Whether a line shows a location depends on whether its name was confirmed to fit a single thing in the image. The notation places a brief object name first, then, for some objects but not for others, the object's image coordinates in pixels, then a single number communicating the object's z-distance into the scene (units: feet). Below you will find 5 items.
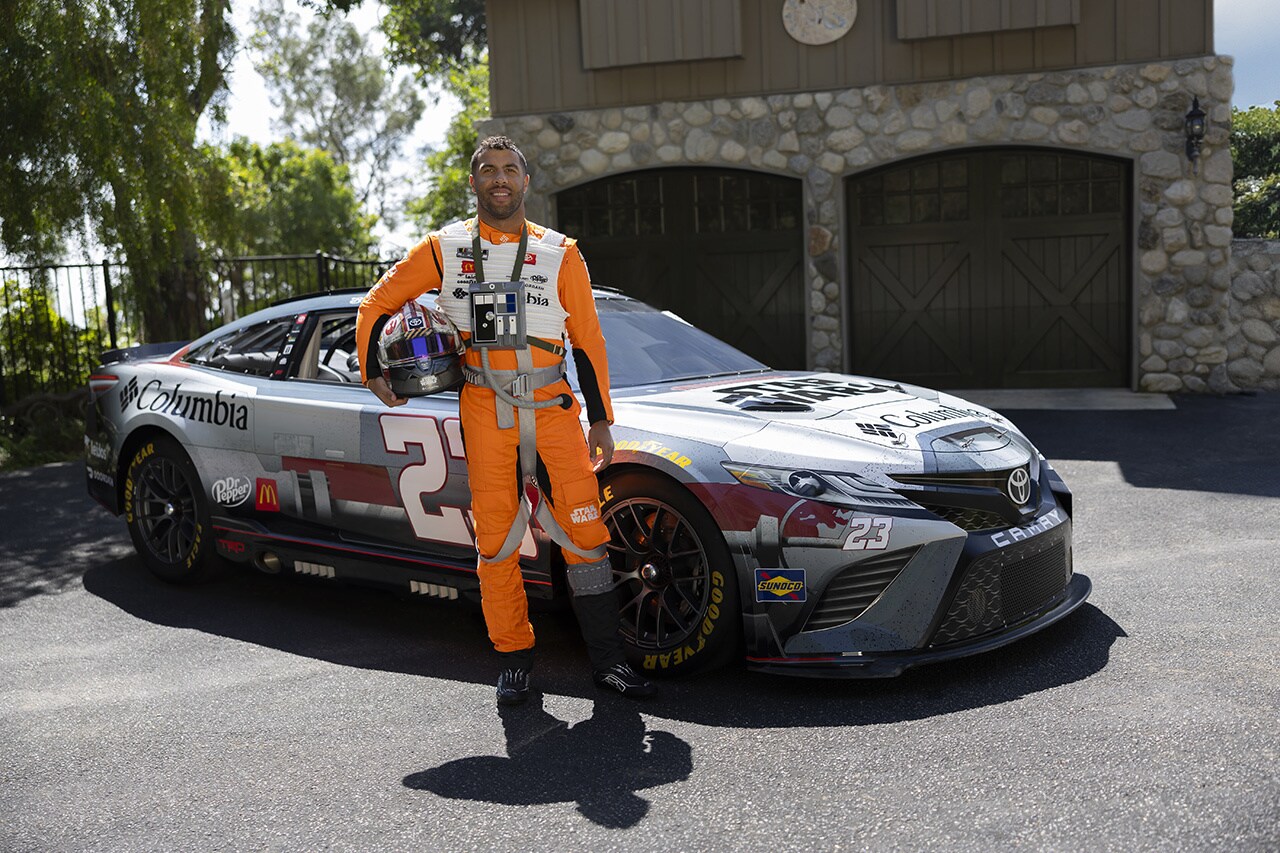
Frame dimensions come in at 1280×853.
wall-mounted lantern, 38.42
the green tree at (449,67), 59.77
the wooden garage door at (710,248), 44.09
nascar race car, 13.61
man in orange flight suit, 14.14
